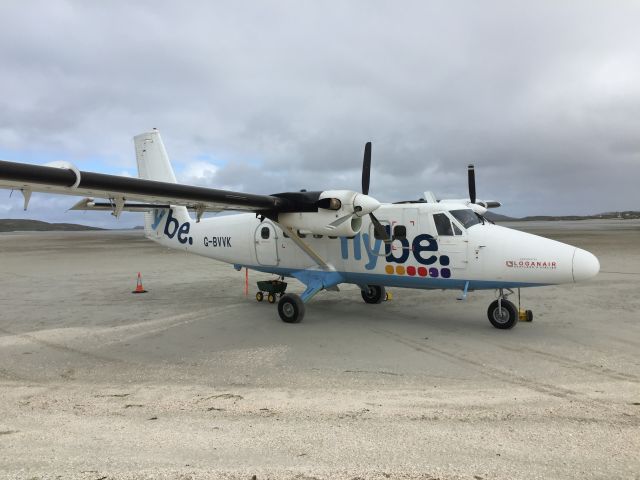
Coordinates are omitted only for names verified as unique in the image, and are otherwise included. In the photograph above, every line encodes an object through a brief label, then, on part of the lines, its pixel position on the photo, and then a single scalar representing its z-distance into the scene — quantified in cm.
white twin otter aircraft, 755
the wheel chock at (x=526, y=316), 920
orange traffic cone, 1415
